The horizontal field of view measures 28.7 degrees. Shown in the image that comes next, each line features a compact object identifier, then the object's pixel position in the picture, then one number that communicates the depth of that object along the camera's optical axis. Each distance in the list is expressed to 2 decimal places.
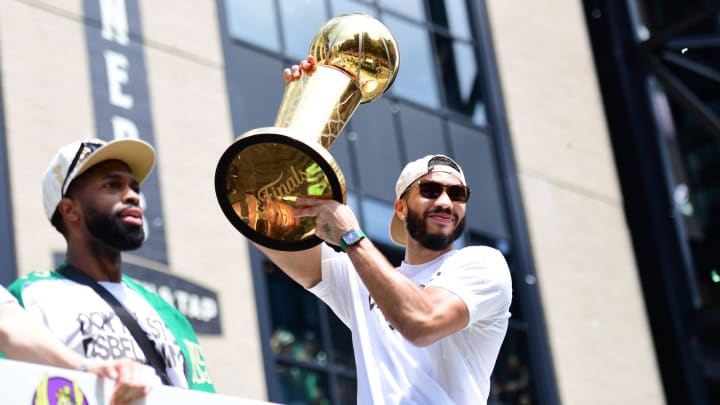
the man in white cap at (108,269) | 4.46
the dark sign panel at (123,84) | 12.70
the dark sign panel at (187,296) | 12.30
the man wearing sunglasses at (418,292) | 4.20
